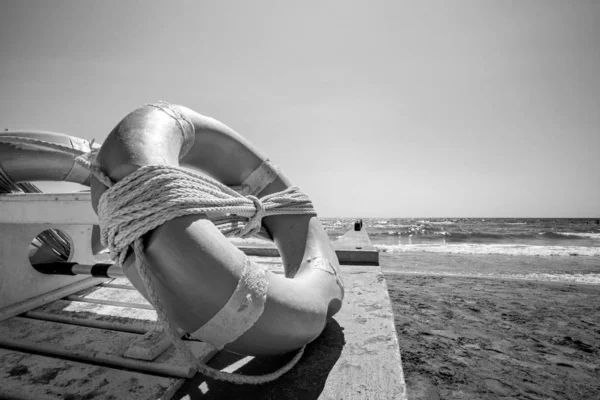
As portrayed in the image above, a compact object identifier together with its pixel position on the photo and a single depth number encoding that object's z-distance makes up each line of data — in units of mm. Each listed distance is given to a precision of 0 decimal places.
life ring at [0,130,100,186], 2164
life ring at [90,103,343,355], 931
